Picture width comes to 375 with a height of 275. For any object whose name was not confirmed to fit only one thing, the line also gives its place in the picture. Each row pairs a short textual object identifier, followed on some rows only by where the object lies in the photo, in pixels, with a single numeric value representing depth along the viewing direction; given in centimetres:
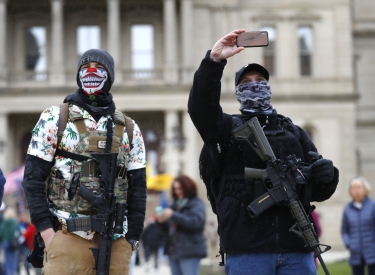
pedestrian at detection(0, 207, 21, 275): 1823
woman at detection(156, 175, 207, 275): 1069
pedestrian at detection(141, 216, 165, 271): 2384
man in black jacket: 533
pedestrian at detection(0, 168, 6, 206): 658
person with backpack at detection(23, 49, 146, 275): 546
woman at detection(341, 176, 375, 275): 1148
